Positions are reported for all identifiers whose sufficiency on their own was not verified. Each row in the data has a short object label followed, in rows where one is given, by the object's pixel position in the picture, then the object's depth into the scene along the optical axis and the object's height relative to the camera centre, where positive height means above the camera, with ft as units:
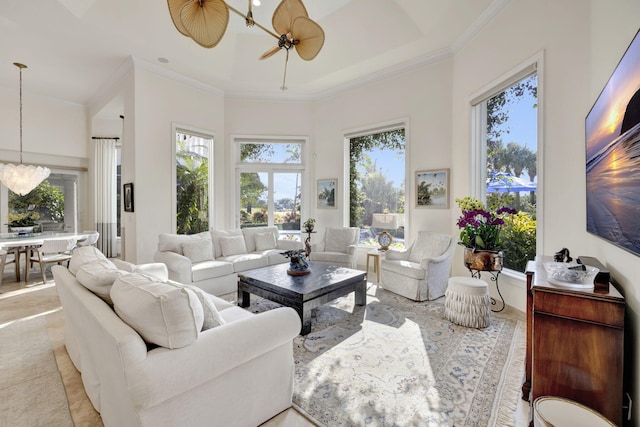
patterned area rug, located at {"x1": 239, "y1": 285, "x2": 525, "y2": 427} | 6.11 -4.25
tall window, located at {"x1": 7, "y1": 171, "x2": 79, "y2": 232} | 20.06 +0.26
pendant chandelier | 15.74 +1.78
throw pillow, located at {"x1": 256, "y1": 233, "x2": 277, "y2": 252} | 17.31 -2.00
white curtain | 22.52 +1.12
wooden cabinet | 4.42 -2.20
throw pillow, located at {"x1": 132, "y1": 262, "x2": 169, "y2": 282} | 9.95 -2.15
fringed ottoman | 10.18 -3.38
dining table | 14.89 -1.75
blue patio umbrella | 11.64 +1.06
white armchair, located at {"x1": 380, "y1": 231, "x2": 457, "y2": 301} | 12.78 -2.69
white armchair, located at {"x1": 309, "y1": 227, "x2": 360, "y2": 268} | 16.46 -2.39
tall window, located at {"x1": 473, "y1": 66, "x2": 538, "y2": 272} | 11.45 +2.22
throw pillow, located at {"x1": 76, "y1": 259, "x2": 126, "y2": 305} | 6.00 -1.48
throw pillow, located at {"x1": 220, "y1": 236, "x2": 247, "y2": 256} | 15.80 -2.05
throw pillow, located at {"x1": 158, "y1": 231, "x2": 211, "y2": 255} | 14.02 -1.63
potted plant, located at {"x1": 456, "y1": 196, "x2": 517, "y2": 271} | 10.48 -1.16
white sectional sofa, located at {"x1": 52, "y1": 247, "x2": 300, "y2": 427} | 4.23 -2.40
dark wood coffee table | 9.71 -2.82
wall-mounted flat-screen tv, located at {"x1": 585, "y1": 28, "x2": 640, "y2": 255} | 4.16 +0.88
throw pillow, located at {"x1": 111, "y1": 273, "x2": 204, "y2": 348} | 4.48 -1.68
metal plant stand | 11.81 -3.10
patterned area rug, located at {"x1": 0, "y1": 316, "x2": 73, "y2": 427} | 6.03 -4.30
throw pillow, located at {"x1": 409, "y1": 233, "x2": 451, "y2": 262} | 14.03 -1.85
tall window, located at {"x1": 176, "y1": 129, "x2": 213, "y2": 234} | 18.29 +1.81
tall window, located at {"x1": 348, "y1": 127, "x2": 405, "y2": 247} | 18.16 +1.79
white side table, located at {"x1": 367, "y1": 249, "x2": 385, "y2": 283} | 16.05 -2.70
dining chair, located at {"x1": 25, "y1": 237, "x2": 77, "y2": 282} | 15.38 -2.35
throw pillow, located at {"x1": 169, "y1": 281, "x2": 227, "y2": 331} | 5.63 -2.10
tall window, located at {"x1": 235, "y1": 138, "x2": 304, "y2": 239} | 21.22 +1.87
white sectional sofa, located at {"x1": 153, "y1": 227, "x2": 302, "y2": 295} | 12.92 -2.37
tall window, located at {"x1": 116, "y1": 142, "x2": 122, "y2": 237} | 23.70 +1.76
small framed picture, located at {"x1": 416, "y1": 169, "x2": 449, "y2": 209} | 15.61 +1.11
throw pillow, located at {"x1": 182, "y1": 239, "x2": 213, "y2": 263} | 13.92 -2.04
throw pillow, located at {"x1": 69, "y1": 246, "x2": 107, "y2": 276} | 7.31 -1.28
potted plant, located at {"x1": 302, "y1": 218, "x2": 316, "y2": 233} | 19.08 -1.15
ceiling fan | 7.18 +5.07
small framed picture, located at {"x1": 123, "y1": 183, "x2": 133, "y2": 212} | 16.07 +0.65
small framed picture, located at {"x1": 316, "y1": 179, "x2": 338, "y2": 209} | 20.33 +1.06
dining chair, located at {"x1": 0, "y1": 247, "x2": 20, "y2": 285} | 14.90 -2.55
